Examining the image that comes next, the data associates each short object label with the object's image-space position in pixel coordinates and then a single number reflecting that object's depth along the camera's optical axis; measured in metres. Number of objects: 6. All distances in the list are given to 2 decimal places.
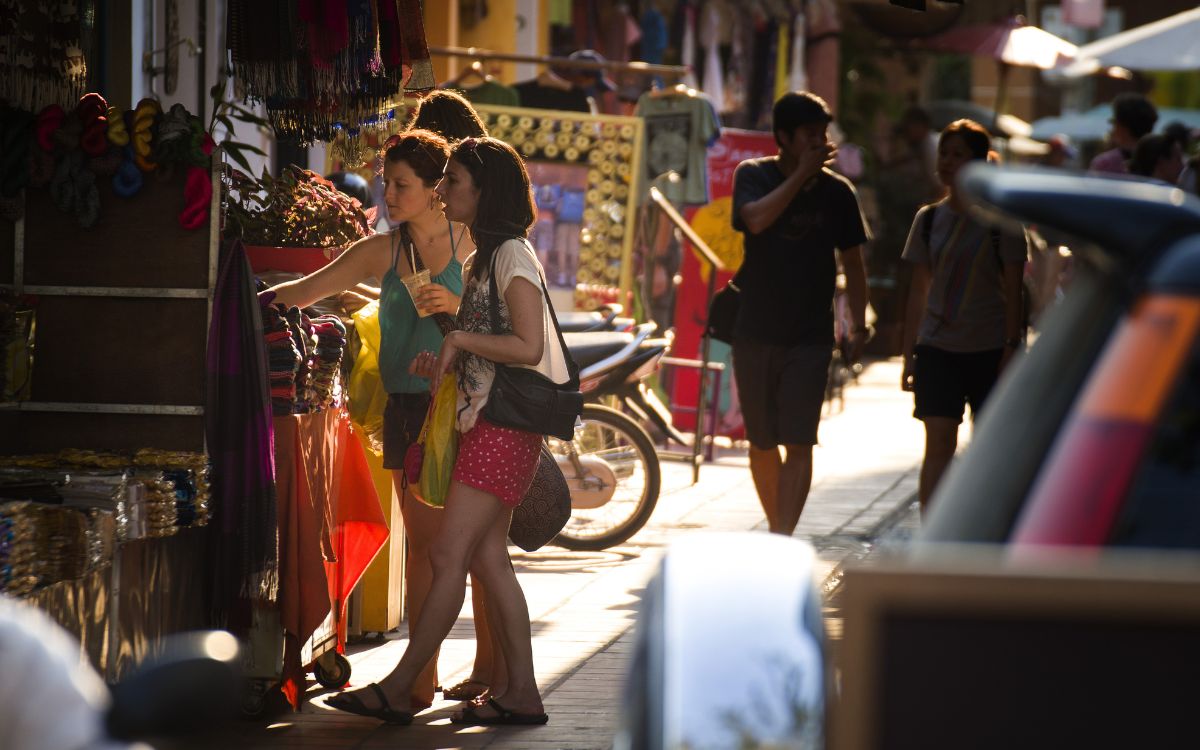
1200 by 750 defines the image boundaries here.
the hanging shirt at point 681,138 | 24.48
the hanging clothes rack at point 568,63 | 23.50
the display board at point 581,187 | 23.30
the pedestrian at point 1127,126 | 24.95
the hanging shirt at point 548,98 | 25.51
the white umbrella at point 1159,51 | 33.20
